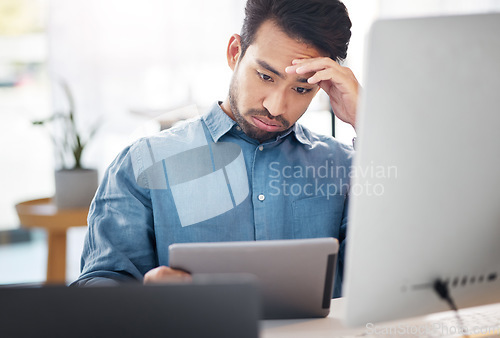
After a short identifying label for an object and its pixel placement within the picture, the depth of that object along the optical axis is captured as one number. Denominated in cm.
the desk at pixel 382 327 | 85
